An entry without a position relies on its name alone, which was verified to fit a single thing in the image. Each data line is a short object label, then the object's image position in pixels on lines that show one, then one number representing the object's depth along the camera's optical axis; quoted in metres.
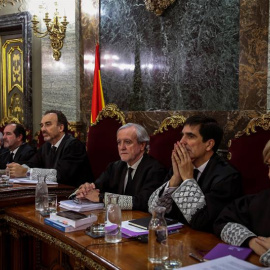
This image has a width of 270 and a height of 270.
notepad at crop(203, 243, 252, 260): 1.66
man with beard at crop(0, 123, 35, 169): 4.61
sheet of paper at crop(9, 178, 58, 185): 3.28
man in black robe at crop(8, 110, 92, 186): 3.61
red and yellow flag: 4.62
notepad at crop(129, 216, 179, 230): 2.07
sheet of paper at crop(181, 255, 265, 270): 1.48
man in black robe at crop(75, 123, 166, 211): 2.92
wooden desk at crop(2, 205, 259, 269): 1.68
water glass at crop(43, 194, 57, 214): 2.48
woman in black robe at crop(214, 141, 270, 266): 1.84
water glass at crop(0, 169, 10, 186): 3.17
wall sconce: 5.12
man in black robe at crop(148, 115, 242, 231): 2.25
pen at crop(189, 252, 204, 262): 1.64
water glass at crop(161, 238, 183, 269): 1.58
